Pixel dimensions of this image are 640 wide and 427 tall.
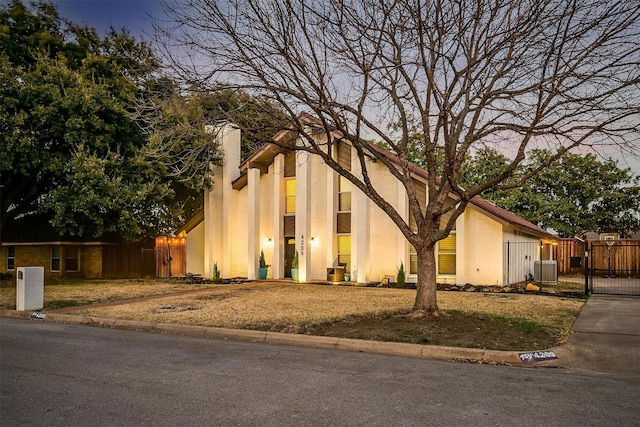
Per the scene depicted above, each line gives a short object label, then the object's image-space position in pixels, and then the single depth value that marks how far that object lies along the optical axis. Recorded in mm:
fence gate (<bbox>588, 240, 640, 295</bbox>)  28047
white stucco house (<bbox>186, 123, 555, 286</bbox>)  20484
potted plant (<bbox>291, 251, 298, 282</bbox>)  23175
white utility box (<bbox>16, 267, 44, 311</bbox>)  13961
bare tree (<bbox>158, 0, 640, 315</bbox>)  10000
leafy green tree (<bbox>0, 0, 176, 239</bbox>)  19969
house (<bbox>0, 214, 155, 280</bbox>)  29281
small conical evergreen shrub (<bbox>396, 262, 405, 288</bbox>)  20597
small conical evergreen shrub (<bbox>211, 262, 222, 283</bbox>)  24050
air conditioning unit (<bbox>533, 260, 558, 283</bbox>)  23141
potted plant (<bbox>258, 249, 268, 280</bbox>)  24156
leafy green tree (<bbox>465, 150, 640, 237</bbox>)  33125
